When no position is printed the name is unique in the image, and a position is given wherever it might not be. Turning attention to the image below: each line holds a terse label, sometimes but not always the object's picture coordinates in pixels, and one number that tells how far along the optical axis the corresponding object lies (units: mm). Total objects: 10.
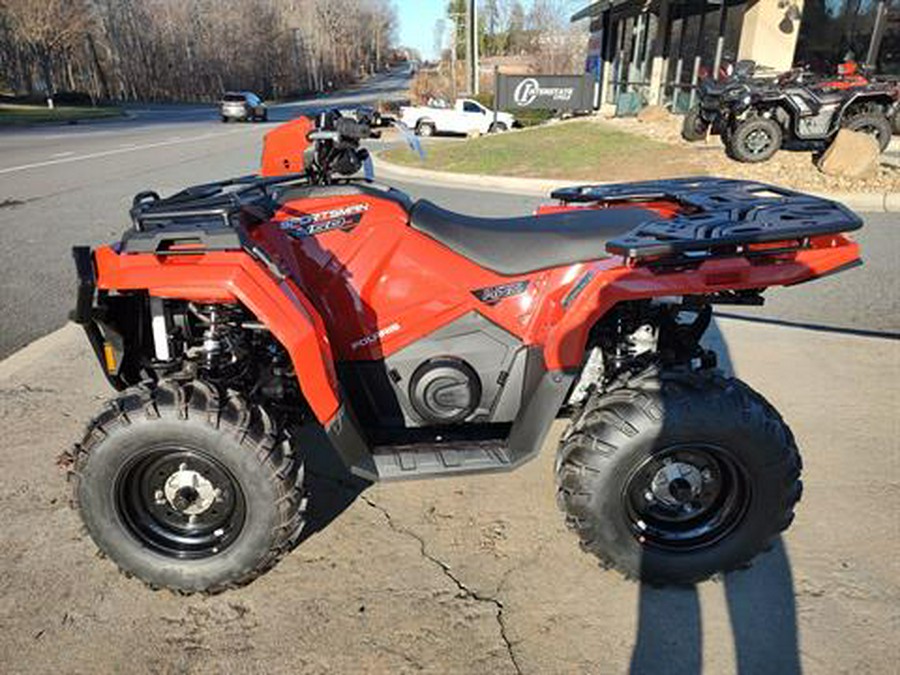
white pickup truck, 23516
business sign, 20406
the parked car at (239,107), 29750
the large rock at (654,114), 17531
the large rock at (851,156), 9734
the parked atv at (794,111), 10570
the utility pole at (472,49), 29323
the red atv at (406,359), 2215
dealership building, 14883
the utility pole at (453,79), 34350
